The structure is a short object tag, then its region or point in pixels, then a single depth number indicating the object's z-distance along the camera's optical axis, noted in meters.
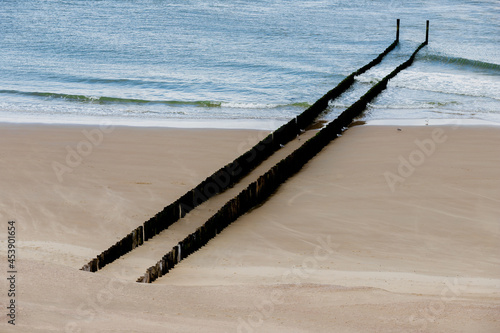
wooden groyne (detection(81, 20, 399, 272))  14.64
